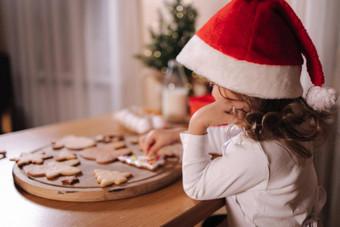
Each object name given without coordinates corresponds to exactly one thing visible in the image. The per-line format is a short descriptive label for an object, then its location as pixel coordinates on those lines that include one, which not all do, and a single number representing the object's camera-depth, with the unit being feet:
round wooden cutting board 2.04
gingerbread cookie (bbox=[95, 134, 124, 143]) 3.19
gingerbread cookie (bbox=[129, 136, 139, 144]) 3.12
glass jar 4.25
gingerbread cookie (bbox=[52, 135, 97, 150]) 2.92
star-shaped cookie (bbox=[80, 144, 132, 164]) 2.59
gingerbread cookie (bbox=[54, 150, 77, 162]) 2.58
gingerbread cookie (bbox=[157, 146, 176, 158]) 2.74
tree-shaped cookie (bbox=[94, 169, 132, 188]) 2.11
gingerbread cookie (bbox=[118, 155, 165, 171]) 2.43
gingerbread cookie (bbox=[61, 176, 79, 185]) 2.13
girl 1.82
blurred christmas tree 4.85
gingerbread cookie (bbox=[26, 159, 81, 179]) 2.25
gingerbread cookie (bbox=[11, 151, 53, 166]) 2.49
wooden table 1.81
